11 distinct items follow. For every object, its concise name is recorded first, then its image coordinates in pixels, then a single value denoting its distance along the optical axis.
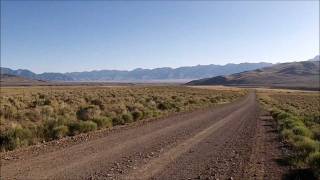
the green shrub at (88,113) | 15.83
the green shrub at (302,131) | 11.92
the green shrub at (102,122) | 14.72
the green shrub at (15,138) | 9.87
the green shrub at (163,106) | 24.05
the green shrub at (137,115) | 18.06
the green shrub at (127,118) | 16.86
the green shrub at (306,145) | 8.90
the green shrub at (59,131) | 11.74
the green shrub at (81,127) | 12.78
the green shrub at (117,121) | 15.98
